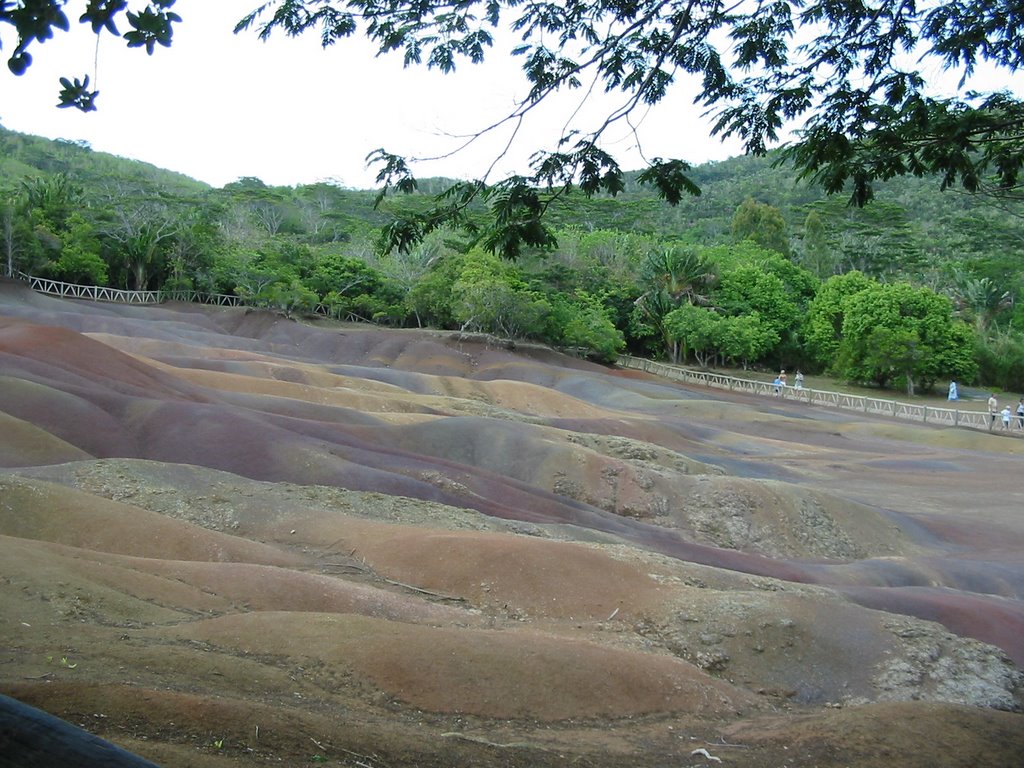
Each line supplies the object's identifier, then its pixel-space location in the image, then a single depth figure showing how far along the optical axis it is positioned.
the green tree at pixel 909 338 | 58.97
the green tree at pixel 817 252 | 86.00
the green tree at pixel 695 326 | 64.31
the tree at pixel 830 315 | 66.62
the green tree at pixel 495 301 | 59.59
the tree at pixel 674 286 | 69.06
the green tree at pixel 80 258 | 58.28
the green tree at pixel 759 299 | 68.44
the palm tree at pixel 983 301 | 66.69
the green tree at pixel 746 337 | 64.06
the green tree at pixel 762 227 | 90.31
